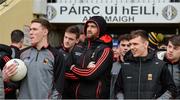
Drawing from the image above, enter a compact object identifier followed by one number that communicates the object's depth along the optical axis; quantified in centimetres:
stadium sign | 2082
